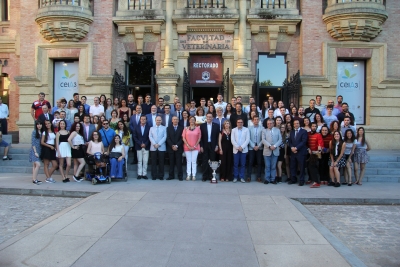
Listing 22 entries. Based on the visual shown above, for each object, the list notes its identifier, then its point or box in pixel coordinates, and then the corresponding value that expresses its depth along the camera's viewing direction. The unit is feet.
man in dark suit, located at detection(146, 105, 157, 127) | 38.14
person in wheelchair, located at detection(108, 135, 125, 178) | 35.24
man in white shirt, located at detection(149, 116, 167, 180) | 36.88
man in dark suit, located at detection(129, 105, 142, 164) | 37.82
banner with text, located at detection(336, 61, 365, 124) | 50.83
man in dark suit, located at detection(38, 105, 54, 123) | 38.37
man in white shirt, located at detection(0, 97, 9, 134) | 46.81
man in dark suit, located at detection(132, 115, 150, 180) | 37.17
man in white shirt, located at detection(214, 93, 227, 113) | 39.58
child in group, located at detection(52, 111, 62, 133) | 36.22
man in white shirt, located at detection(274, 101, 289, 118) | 39.28
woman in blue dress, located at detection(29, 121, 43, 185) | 34.42
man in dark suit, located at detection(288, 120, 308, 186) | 34.41
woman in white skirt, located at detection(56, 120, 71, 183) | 34.91
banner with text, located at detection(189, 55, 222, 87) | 52.06
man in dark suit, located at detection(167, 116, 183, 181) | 36.81
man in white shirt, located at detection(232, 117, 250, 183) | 35.63
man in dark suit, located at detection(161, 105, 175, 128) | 38.45
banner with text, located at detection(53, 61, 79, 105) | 52.49
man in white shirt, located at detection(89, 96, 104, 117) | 40.42
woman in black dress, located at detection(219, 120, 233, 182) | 36.19
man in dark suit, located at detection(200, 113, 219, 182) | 36.50
